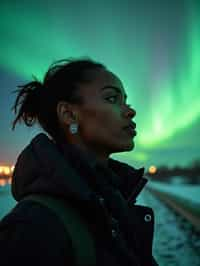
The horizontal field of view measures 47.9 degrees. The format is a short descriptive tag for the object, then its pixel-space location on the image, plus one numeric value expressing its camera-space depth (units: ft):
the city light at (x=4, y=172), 238.11
